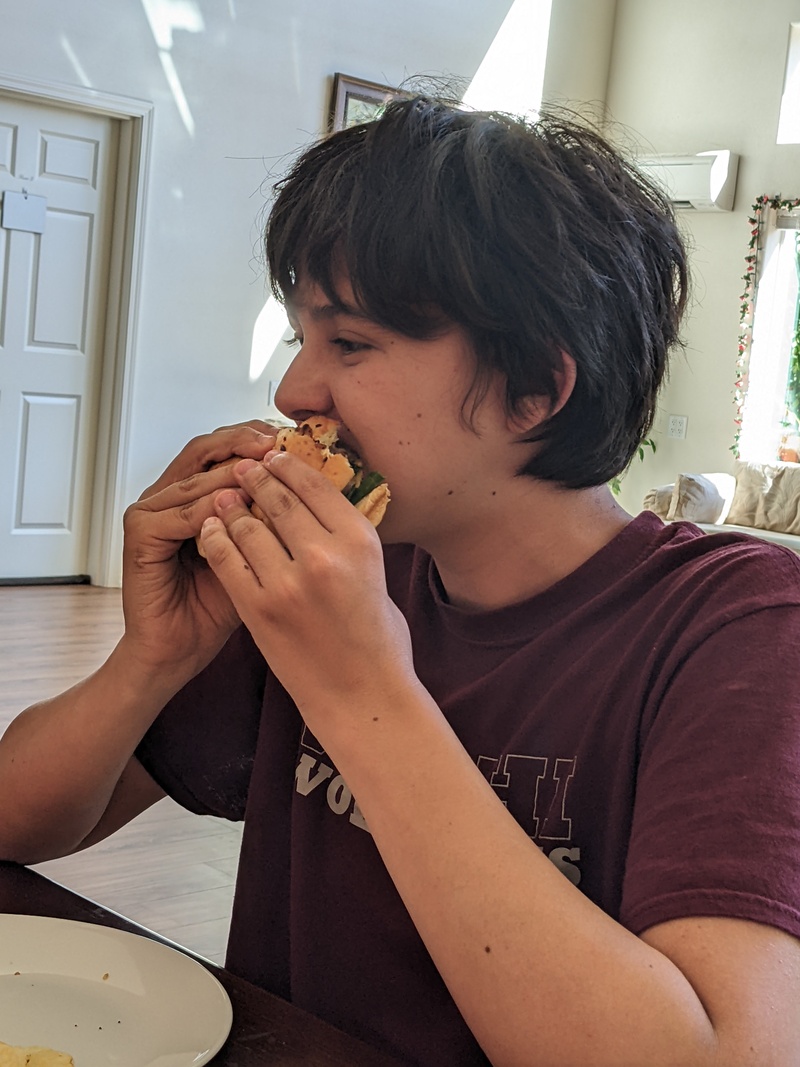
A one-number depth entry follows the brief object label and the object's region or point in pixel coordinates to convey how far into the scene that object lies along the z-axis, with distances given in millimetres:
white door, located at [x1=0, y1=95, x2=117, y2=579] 5664
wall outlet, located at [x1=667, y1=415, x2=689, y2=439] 7637
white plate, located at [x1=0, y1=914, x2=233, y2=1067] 729
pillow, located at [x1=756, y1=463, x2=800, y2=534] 6816
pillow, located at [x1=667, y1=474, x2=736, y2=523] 6836
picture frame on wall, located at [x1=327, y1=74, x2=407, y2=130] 6414
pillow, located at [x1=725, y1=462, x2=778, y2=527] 6973
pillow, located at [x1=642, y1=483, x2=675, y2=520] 6980
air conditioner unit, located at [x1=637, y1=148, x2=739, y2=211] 7238
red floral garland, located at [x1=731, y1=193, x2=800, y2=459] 7270
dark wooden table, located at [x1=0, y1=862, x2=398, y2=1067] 717
